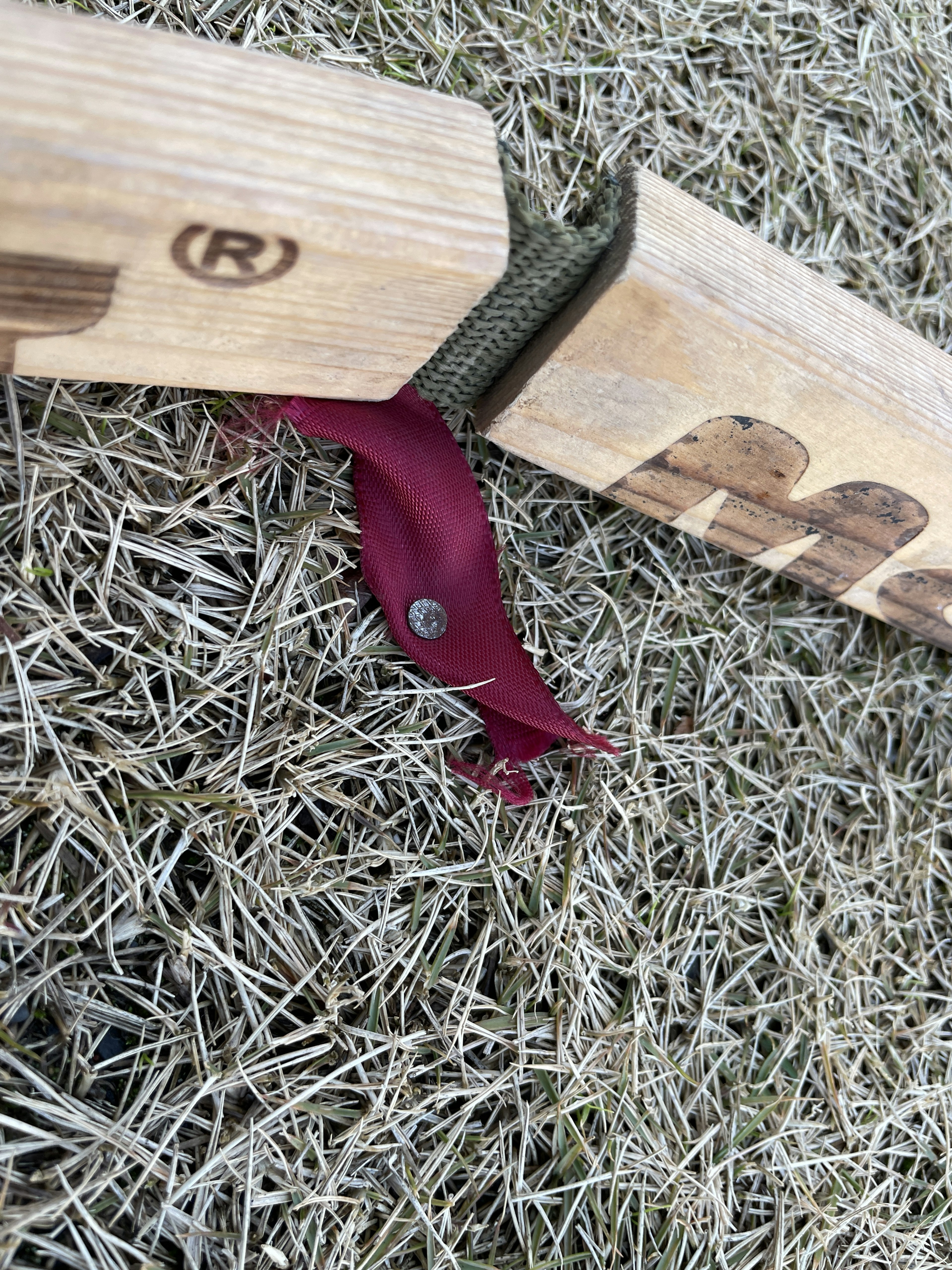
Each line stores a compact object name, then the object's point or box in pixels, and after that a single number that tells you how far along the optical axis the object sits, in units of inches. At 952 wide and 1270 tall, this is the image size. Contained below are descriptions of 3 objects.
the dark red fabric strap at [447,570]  7.8
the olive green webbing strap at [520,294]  6.4
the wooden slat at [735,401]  6.7
